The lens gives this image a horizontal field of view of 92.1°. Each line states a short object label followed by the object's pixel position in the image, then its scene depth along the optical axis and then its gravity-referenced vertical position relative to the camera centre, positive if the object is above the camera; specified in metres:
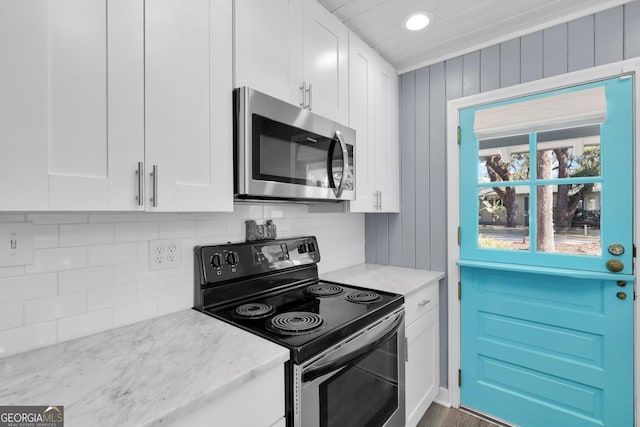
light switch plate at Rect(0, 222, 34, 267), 0.96 -0.09
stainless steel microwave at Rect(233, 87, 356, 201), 1.20 +0.28
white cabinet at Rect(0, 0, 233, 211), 0.75 +0.32
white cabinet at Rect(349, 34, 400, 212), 1.89 +0.58
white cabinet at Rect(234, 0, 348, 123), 1.25 +0.75
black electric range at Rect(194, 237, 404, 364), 1.14 -0.42
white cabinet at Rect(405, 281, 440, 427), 1.78 -0.87
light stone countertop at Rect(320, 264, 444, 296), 1.82 -0.43
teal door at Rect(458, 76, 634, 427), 1.63 -0.26
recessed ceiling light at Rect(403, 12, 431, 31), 1.74 +1.11
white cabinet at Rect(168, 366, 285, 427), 0.80 -0.54
